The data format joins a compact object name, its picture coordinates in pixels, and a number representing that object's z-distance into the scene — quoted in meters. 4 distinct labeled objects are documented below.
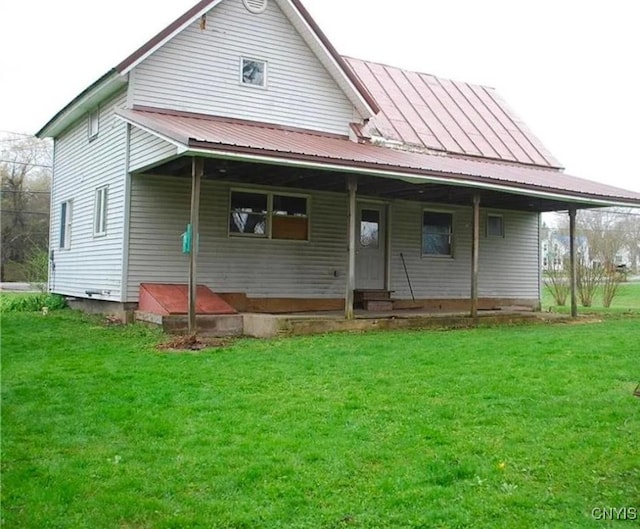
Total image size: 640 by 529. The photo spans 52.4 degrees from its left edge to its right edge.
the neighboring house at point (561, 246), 24.43
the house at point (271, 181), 12.23
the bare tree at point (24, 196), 43.75
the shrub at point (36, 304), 16.67
